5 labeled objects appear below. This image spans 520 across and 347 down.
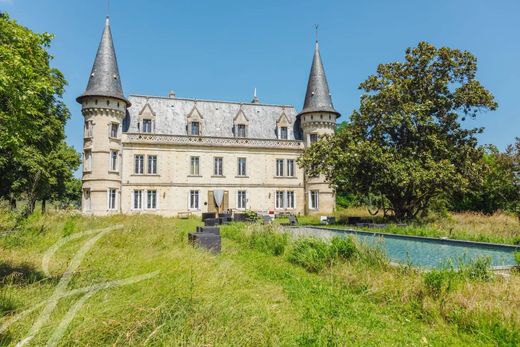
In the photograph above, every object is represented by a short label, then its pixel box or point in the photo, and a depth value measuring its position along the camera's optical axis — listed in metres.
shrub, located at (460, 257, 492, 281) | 6.11
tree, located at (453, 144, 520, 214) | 25.05
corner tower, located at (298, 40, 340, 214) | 34.88
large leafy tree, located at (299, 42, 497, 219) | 19.58
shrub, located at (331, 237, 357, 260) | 8.19
